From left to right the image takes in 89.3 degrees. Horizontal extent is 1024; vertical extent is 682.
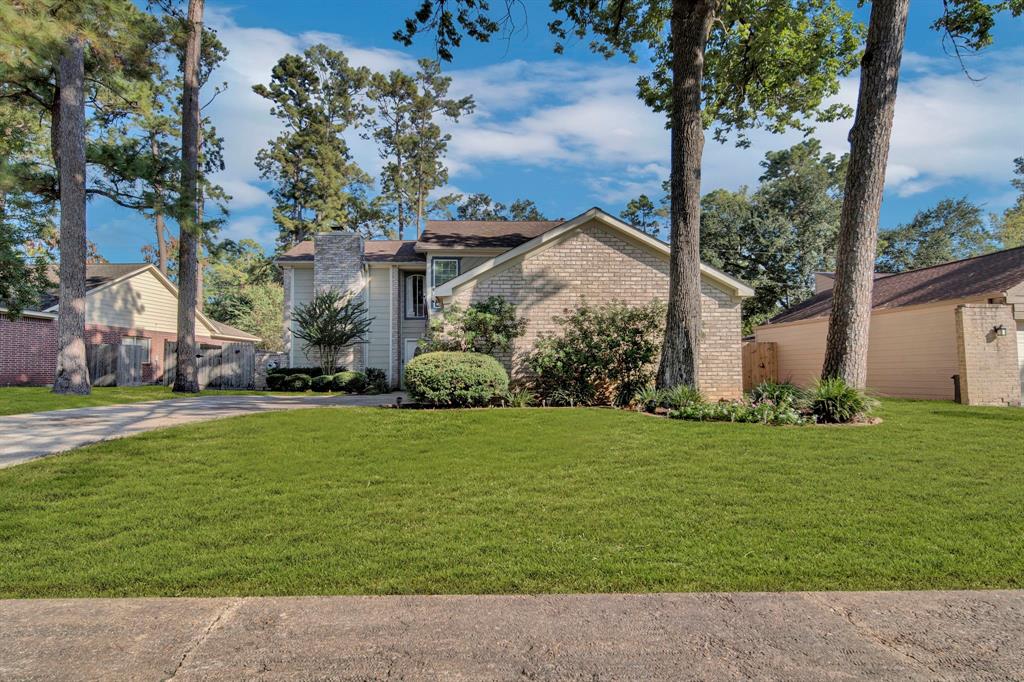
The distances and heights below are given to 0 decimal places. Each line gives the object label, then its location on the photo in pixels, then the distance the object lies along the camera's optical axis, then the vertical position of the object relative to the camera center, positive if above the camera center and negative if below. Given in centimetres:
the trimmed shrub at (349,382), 1905 -81
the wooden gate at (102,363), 1978 +5
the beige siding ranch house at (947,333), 1298 +50
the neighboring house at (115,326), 1980 +169
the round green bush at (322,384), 1930 -87
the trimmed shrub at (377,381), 1983 -83
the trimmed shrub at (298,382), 1948 -79
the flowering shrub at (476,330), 1245 +67
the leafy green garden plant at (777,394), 943 -76
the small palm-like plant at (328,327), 1980 +132
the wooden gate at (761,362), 2098 -36
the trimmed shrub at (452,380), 1058 -45
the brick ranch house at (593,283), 1295 +187
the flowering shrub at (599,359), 1203 -7
